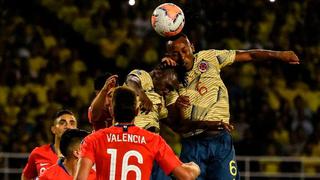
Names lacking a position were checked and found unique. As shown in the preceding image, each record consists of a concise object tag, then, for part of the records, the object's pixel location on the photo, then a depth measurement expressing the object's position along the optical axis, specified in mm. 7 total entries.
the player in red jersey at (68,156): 14328
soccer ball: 17406
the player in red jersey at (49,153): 17531
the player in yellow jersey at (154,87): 17083
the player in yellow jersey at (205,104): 17297
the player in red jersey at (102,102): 16312
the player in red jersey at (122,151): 12516
